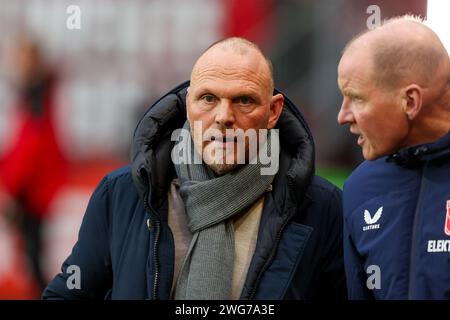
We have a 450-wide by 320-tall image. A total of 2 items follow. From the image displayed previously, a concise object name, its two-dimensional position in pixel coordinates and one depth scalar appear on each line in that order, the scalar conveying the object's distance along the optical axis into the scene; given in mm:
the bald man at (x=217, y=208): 5113
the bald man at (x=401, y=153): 4789
